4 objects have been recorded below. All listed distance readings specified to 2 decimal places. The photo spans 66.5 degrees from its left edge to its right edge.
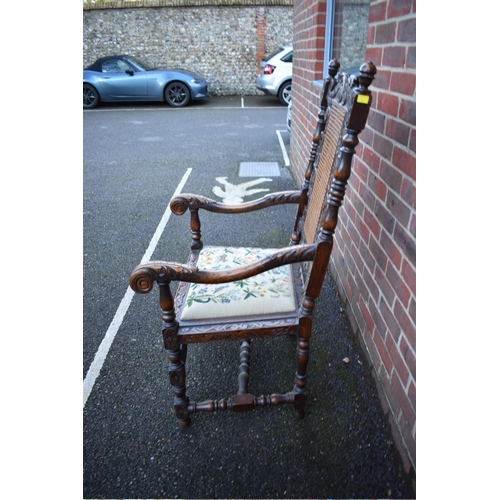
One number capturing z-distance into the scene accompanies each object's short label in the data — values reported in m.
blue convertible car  9.61
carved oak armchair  1.29
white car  8.99
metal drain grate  4.88
